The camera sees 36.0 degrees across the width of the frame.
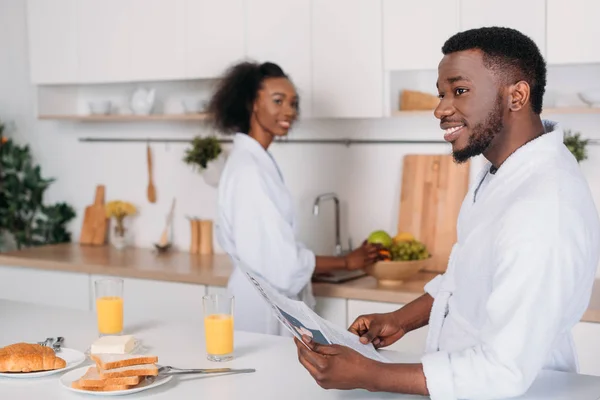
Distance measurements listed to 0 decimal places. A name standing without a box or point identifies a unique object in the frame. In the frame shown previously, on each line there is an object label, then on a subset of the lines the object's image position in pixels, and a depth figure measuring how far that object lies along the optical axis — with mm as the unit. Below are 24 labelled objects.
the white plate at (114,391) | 1884
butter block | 2078
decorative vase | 4672
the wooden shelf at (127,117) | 4238
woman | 3277
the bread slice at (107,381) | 1896
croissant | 2033
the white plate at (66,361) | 2025
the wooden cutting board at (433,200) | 3830
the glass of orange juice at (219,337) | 2156
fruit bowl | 3506
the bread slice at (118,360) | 1923
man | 1660
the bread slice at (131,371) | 1906
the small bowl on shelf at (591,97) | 3426
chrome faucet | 4027
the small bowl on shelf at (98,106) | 4609
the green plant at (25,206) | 4910
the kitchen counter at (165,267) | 3482
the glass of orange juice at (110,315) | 2393
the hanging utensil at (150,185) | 4715
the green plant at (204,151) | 4371
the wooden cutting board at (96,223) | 4832
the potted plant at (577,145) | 3498
